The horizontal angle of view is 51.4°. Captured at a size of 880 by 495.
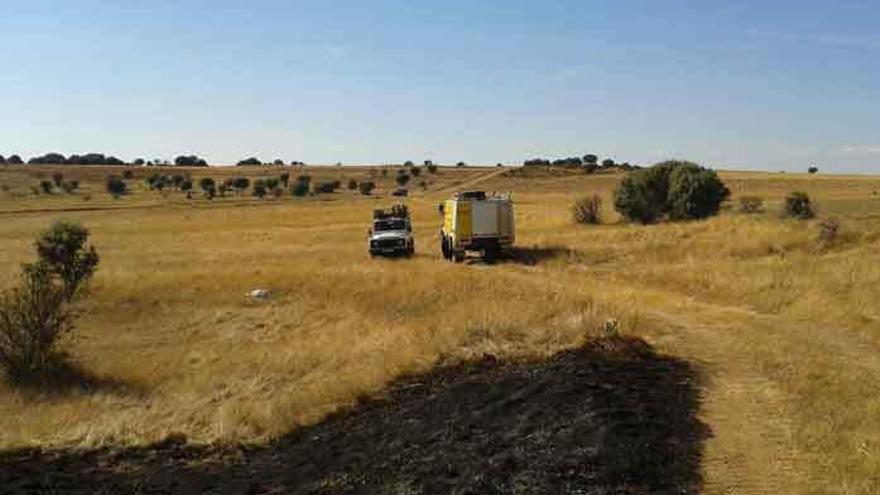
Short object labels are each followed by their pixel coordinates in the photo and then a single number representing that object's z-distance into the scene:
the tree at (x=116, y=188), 132.36
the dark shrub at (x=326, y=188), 143.55
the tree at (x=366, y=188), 137.50
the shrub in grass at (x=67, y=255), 33.41
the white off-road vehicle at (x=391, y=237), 44.94
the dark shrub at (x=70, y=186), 139.88
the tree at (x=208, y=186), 130.41
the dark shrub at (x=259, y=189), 132.12
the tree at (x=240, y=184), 145.02
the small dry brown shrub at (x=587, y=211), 57.75
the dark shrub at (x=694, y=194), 54.34
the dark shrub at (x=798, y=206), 54.79
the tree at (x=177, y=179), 149.30
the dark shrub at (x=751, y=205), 59.34
